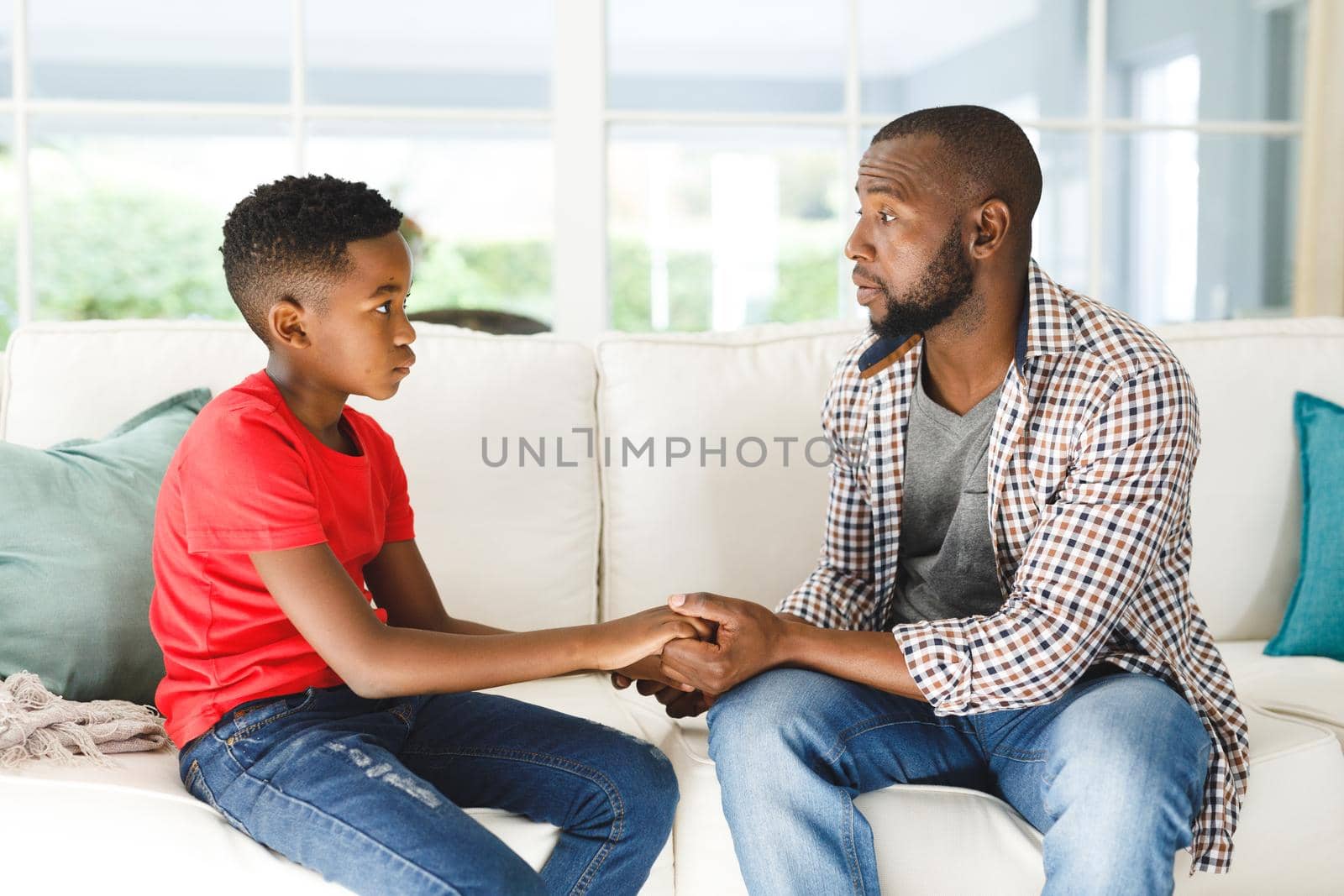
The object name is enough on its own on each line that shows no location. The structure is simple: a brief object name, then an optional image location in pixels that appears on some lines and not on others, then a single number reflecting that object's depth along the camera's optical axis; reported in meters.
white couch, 1.77
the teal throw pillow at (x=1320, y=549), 1.79
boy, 1.13
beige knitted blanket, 1.21
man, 1.18
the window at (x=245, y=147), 4.49
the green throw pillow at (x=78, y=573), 1.40
